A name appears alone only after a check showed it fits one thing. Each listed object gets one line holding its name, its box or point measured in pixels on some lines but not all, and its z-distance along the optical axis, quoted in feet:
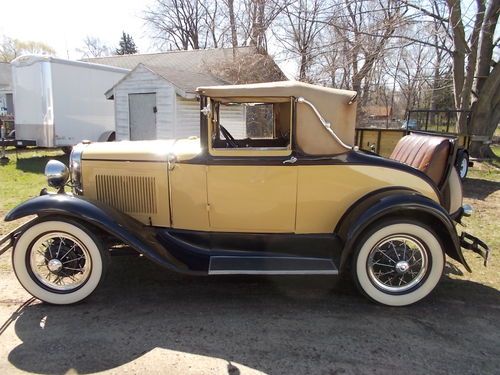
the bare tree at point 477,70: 32.45
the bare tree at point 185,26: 115.85
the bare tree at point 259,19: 36.22
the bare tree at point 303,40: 35.03
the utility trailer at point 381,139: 29.27
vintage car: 10.81
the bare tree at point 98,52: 159.56
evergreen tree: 159.84
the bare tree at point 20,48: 147.54
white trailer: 37.70
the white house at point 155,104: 38.50
